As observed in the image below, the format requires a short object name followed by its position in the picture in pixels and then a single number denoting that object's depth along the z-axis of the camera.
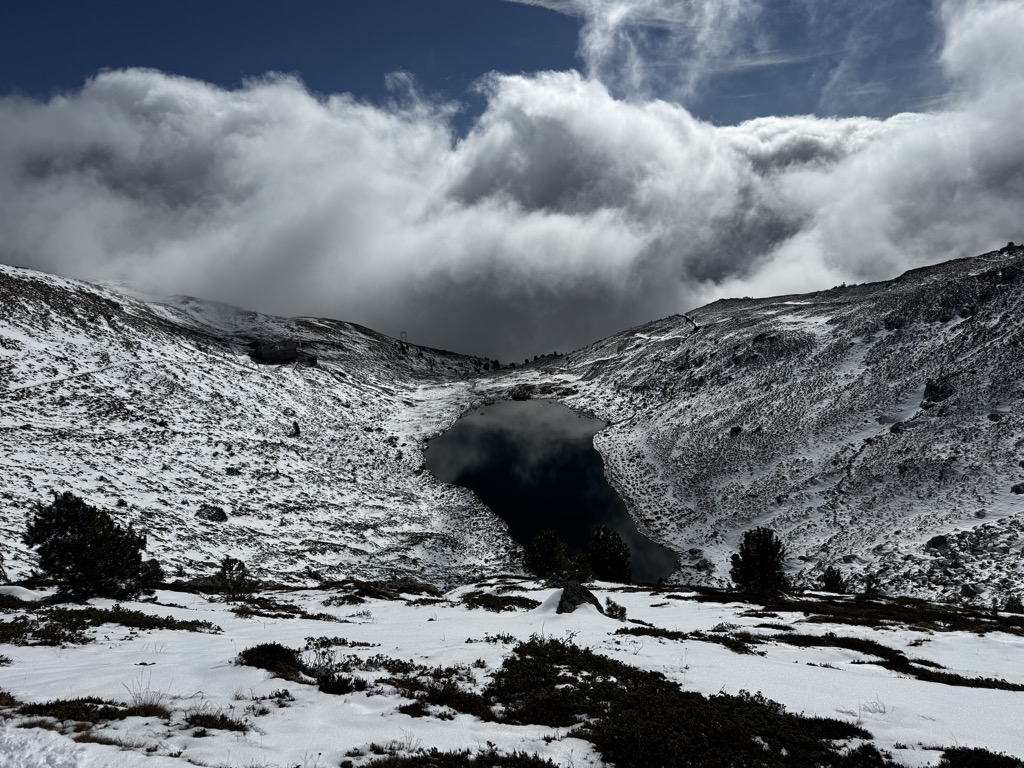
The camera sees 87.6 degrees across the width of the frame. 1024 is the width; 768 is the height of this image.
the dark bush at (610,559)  60.78
